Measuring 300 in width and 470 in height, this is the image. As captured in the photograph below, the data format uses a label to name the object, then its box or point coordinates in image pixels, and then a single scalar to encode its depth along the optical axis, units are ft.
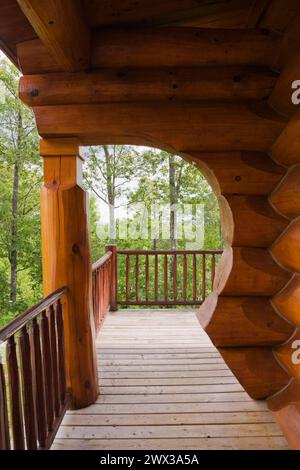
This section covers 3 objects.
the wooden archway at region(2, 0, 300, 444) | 6.49
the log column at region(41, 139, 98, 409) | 7.07
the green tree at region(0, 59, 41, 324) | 32.04
